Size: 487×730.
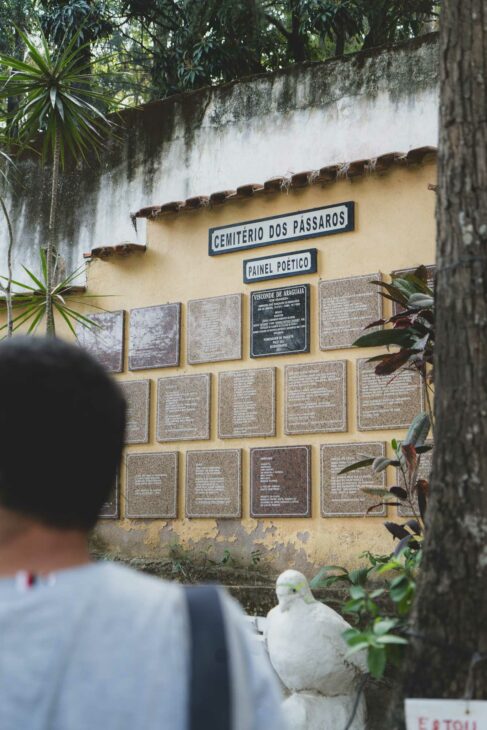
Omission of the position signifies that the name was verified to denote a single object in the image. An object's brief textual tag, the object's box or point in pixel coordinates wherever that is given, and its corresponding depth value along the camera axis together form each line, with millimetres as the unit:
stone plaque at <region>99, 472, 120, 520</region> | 7406
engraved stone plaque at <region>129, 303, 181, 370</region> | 7348
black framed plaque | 6710
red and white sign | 2324
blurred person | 1015
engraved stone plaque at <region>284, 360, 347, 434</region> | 6445
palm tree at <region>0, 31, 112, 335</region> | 7148
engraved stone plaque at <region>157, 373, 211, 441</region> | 7105
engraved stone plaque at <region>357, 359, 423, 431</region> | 6105
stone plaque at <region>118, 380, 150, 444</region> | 7363
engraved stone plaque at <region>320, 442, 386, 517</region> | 6219
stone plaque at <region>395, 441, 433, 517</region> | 5926
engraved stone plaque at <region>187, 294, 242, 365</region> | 7039
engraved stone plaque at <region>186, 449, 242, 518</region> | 6844
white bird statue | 3719
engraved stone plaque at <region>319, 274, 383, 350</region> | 6434
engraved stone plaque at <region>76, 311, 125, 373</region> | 7648
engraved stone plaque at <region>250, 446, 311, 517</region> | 6523
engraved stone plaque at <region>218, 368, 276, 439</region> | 6770
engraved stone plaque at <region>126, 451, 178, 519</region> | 7164
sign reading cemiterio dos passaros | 6656
